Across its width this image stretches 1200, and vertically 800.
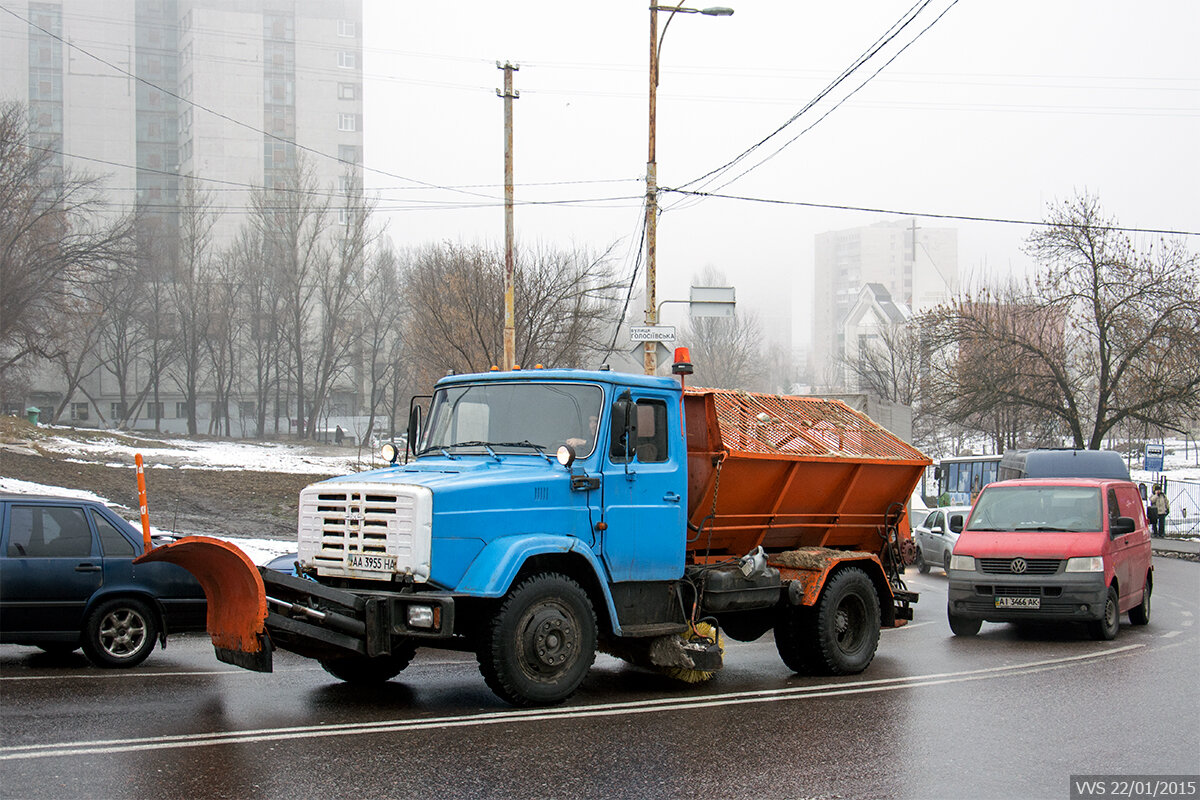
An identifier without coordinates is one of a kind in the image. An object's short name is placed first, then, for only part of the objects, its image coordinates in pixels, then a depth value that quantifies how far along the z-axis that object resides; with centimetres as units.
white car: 2419
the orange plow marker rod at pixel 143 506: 969
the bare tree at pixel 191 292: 6875
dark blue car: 991
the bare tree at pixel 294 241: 6856
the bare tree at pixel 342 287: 6862
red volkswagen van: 1298
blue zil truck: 781
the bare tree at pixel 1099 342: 3906
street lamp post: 2023
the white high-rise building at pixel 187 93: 8031
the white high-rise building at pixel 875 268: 15450
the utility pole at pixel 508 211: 2284
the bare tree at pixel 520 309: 3164
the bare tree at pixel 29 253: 3556
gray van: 2560
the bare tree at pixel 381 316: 7706
